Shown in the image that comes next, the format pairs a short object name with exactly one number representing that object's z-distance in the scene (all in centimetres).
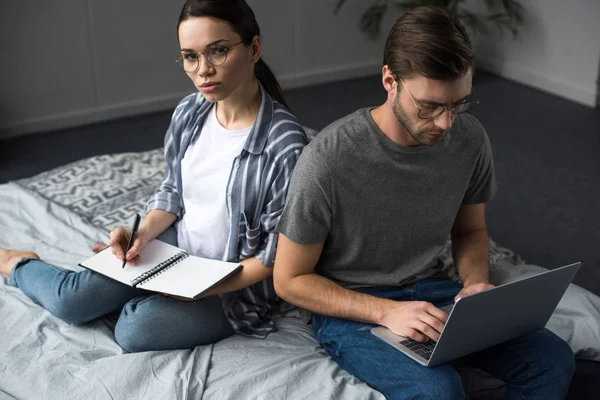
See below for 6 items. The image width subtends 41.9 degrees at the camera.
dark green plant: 436
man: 148
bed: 158
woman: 166
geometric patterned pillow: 238
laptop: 136
